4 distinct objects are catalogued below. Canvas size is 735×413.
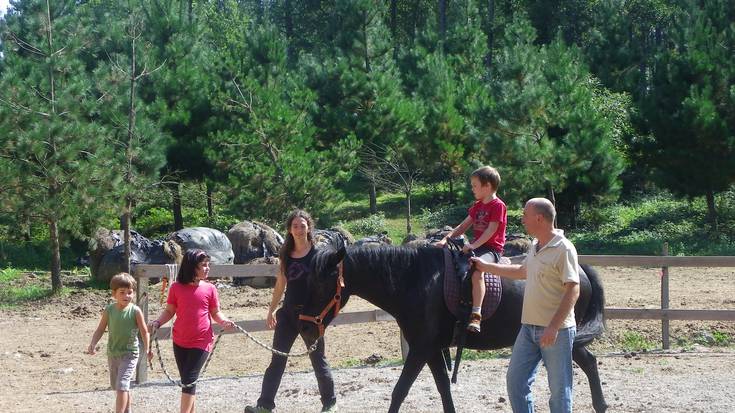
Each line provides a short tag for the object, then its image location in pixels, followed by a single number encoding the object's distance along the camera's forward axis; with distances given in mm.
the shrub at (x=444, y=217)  25984
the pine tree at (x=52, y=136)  16016
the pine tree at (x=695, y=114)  19422
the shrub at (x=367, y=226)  25453
